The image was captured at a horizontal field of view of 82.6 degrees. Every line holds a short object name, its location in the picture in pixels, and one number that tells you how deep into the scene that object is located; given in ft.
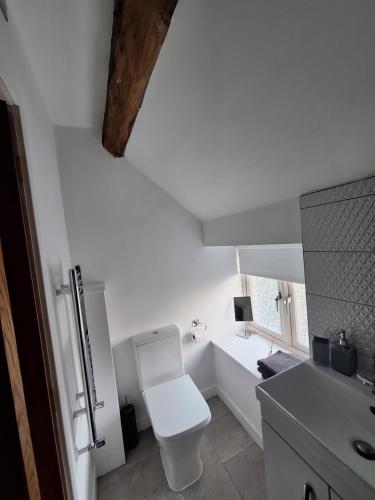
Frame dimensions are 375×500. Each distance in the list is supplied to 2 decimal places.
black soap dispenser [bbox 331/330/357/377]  3.31
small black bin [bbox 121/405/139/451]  5.69
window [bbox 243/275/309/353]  5.78
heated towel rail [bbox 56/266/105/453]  3.00
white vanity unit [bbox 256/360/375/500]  2.30
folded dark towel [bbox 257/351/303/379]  4.84
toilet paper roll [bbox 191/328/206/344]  6.86
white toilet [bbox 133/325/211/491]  4.50
